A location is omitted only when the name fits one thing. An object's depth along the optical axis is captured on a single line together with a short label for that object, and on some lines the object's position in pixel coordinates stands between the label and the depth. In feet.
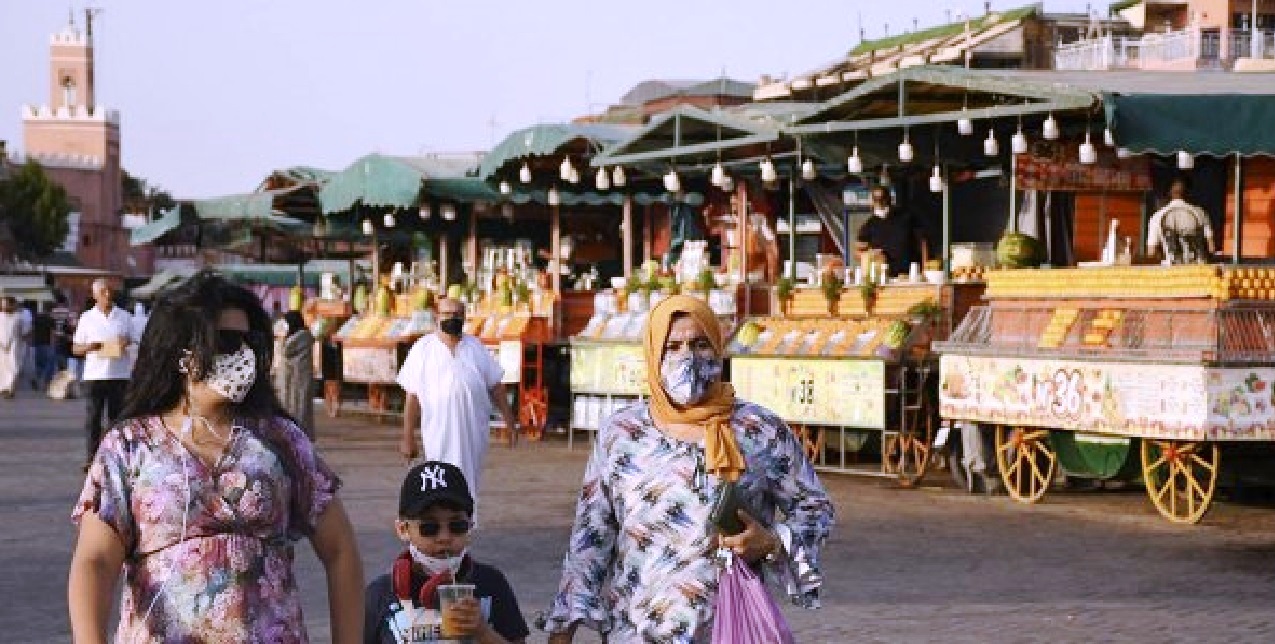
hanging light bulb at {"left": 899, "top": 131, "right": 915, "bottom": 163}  65.31
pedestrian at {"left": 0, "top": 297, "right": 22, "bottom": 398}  130.52
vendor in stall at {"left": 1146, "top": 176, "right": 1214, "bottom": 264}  60.64
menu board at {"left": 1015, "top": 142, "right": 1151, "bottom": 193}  64.13
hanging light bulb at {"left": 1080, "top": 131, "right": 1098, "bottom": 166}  60.29
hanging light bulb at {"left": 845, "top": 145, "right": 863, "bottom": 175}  68.03
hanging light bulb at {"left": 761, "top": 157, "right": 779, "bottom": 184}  74.18
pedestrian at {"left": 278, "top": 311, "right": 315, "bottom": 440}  80.43
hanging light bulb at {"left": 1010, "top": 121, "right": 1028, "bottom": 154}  60.85
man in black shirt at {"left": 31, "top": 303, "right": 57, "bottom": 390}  155.94
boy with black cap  18.75
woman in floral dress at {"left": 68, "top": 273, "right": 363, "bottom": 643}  16.74
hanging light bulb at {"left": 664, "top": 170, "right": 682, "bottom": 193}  79.33
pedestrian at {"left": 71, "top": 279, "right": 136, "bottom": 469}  65.92
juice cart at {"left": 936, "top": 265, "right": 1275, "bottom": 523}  49.90
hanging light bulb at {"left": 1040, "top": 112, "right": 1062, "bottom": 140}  58.59
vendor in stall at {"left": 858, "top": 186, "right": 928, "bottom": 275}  84.17
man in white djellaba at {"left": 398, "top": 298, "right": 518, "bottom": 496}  44.29
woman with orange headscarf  20.30
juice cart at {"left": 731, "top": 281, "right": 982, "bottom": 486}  63.62
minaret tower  369.71
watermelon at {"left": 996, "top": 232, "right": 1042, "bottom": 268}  61.57
